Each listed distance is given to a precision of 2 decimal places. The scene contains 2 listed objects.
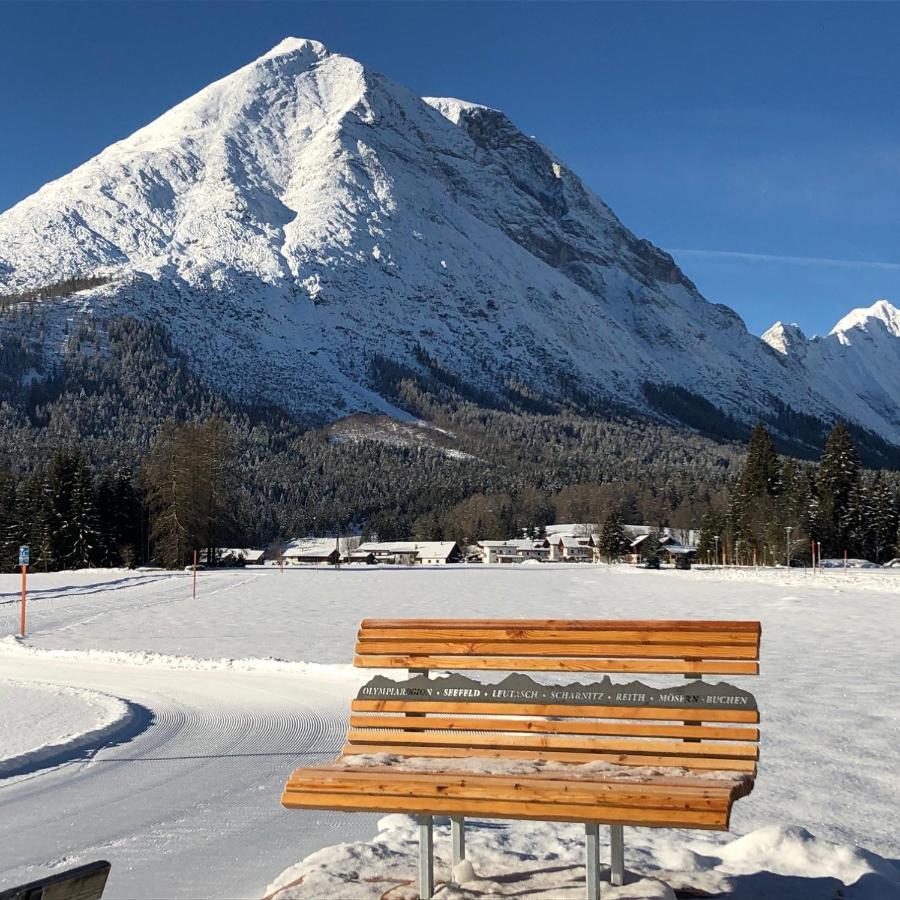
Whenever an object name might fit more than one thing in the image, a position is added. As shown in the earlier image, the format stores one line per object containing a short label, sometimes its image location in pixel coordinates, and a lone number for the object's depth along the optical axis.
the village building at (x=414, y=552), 123.19
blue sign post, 22.75
